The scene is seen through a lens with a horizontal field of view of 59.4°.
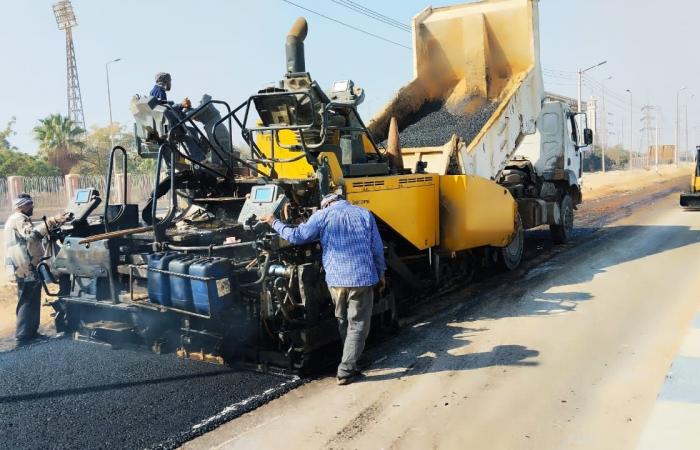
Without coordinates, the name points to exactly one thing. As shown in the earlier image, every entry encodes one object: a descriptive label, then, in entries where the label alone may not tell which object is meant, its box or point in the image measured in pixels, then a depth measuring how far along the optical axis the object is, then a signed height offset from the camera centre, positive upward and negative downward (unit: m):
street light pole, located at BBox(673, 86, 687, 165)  60.28 +2.68
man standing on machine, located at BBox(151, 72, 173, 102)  6.35 +1.10
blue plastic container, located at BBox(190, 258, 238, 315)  4.57 -0.74
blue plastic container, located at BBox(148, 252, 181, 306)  4.82 -0.72
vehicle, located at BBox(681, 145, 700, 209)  16.27 -0.92
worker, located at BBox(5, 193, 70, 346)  6.19 -0.65
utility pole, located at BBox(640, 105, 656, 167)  88.81 +6.24
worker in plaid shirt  4.75 -0.64
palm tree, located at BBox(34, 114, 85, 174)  30.97 +2.83
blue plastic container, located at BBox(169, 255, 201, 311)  4.68 -0.74
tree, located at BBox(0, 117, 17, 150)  32.88 +3.49
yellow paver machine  4.90 -0.36
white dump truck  8.46 +1.18
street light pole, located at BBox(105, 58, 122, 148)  33.28 +3.58
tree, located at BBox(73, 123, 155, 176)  30.03 +2.21
